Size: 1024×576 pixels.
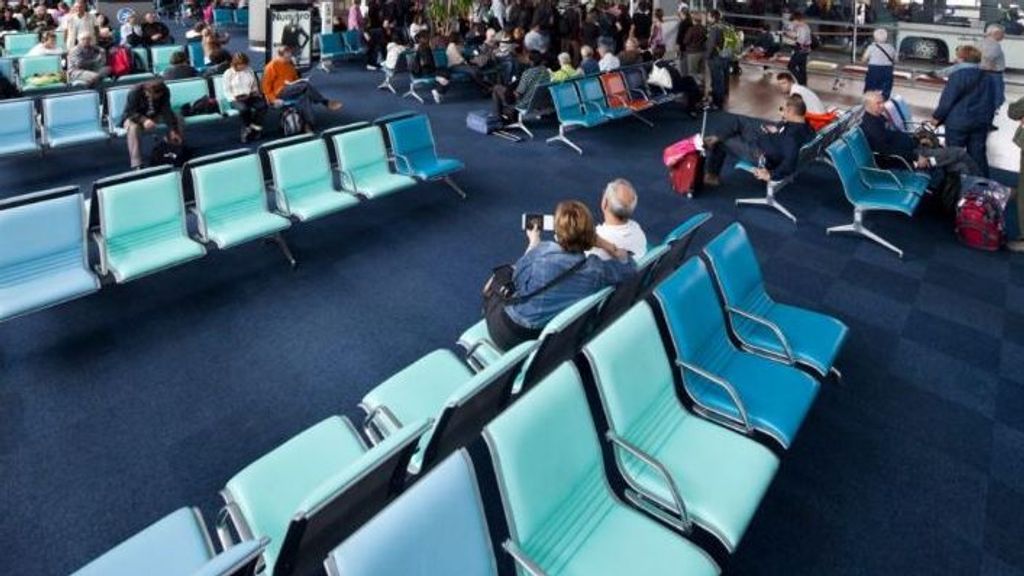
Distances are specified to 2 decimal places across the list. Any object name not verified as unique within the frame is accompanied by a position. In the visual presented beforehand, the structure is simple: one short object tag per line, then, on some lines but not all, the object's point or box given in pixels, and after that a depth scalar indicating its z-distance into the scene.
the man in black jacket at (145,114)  6.21
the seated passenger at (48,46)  9.08
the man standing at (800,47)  10.40
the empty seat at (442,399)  2.18
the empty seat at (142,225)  3.88
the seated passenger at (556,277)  2.83
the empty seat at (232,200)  4.27
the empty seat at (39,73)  8.27
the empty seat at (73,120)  6.14
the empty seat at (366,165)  5.08
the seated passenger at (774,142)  5.40
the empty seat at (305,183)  4.67
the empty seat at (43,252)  3.53
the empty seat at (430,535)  1.47
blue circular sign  12.33
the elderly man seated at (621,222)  3.41
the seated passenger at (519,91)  8.38
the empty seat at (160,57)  9.09
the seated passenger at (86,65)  8.59
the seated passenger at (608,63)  9.25
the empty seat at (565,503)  1.85
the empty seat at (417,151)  5.52
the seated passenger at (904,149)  5.55
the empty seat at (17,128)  5.83
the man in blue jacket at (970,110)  5.93
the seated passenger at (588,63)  9.21
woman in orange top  7.54
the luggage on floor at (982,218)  5.09
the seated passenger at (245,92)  7.38
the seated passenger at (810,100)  7.51
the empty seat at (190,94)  7.02
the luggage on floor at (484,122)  8.31
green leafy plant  13.01
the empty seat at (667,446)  2.09
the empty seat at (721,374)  2.53
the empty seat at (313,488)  1.68
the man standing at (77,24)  9.08
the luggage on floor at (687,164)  6.12
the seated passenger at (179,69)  7.83
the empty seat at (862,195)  4.86
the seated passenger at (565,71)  8.57
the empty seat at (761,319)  2.98
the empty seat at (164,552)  1.84
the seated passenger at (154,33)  11.14
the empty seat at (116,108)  6.47
